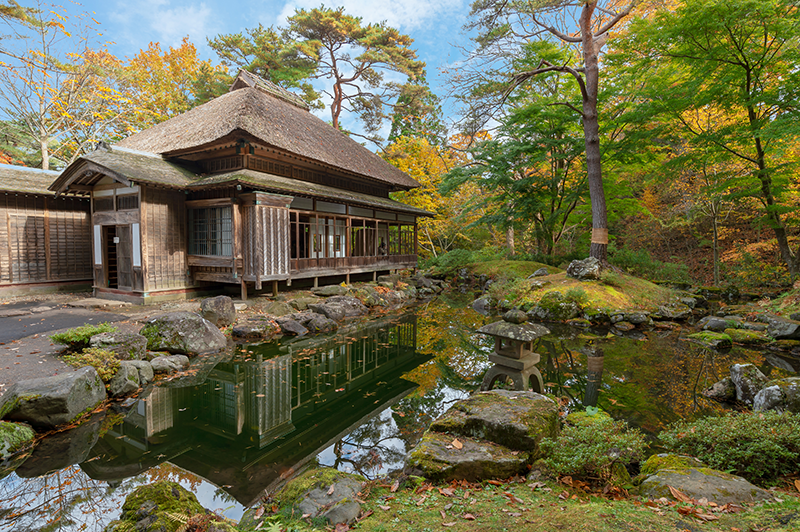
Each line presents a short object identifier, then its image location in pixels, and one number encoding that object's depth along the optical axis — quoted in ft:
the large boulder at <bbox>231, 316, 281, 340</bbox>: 29.53
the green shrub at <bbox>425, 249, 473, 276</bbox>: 72.23
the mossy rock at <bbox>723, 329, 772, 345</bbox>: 26.58
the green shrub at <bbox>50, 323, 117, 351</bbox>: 21.09
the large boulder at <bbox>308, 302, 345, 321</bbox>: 37.01
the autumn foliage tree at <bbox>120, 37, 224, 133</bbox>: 70.95
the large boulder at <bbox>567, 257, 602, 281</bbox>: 42.19
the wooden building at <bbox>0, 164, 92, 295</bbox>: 39.06
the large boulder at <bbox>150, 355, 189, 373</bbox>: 21.72
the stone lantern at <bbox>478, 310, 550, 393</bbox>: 17.26
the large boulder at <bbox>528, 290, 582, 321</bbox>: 37.22
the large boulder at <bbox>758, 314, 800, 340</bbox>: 25.93
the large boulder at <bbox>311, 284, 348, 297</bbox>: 44.70
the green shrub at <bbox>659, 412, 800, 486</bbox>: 10.57
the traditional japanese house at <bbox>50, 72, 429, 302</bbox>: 37.17
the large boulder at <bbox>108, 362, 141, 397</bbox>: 18.58
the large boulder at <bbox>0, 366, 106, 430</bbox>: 14.84
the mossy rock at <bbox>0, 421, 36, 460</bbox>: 13.41
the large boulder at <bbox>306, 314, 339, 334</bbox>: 33.65
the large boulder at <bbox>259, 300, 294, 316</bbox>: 35.33
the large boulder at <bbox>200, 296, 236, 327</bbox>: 30.40
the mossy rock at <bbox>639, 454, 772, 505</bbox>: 8.73
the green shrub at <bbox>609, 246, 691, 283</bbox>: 55.93
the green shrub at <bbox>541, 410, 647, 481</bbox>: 10.37
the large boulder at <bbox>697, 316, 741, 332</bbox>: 30.19
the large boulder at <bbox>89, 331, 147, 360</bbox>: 20.99
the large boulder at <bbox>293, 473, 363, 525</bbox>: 9.07
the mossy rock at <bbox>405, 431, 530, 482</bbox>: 11.12
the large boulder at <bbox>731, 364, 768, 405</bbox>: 17.04
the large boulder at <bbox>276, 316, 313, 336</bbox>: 32.04
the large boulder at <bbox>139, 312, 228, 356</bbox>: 24.17
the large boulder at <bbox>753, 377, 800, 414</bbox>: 14.15
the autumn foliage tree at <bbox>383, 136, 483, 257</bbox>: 76.18
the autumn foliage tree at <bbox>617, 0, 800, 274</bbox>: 32.01
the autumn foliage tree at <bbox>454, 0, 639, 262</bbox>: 39.65
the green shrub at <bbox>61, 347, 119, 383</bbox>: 18.81
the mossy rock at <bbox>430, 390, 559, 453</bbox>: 12.12
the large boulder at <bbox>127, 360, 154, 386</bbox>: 20.24
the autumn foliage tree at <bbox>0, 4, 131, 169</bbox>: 56.70
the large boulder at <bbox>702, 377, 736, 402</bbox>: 17.85
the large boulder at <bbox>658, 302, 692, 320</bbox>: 35.53
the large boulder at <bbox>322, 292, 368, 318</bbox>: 40.01
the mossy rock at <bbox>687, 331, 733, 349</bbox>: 26.48
